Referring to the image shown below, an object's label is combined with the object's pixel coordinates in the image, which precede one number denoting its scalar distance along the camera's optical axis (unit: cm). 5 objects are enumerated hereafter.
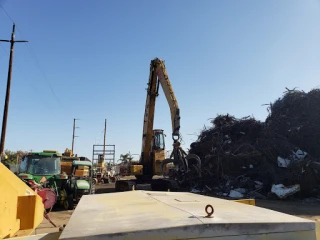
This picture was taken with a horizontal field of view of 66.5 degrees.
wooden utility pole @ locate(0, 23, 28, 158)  1396
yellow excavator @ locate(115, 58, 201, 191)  1294
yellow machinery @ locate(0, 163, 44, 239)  190
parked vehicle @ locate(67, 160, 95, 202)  956
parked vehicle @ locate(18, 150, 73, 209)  966
